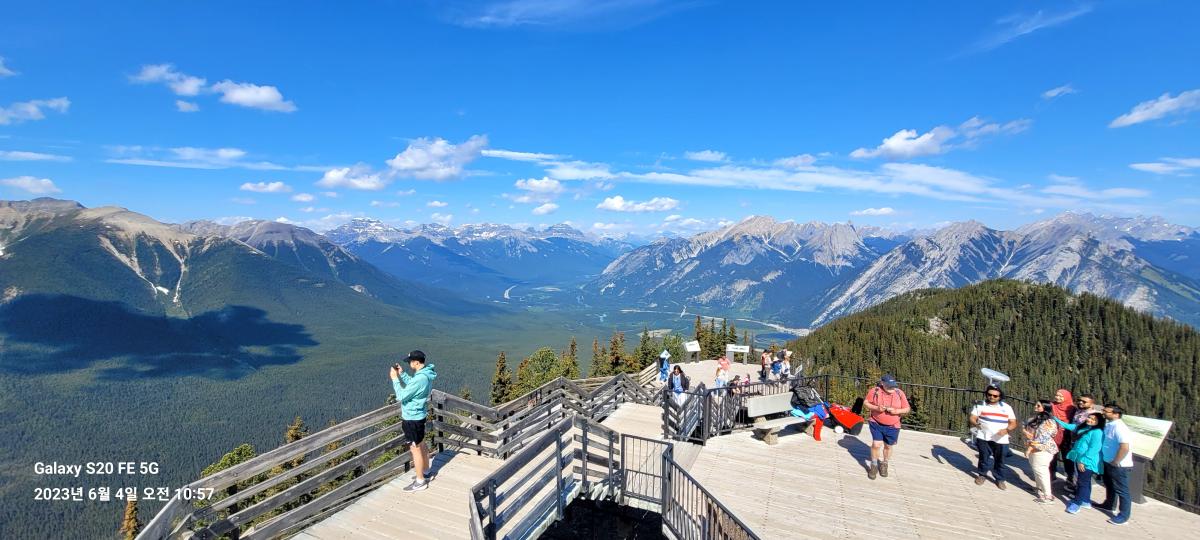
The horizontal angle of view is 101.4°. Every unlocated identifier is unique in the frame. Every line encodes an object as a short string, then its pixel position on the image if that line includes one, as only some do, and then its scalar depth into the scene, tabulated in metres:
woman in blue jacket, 8.33
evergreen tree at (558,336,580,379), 52.06
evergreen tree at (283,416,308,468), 38.44
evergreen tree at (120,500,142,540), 30.23
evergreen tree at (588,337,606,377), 54.31
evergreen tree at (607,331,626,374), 48.68
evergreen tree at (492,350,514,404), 46.31
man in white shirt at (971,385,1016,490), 9.38
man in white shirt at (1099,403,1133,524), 8.01
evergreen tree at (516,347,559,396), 50.64
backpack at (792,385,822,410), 13.12
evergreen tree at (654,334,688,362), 64.14
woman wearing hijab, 9.16
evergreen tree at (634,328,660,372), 55.09
